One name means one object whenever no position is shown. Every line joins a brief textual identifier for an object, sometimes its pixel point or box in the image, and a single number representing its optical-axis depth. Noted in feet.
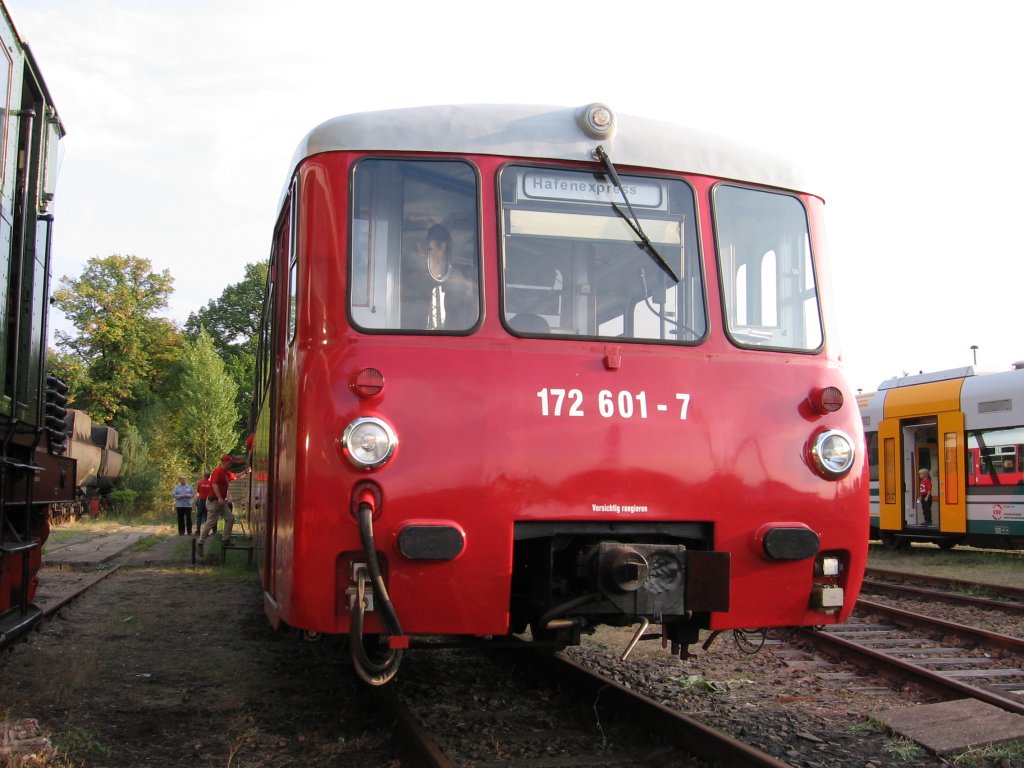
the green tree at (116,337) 168.66
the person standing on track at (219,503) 51.21
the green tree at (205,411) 150.51
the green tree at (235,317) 190.19
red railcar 14.15
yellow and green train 53.93
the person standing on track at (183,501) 76.13
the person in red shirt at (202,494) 59.82
